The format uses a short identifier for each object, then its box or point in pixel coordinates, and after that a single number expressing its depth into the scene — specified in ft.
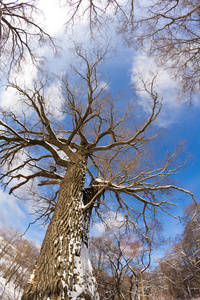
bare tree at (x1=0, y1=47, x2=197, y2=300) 7.98
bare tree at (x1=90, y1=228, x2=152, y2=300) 22.41
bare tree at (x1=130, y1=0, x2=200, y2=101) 10.68
